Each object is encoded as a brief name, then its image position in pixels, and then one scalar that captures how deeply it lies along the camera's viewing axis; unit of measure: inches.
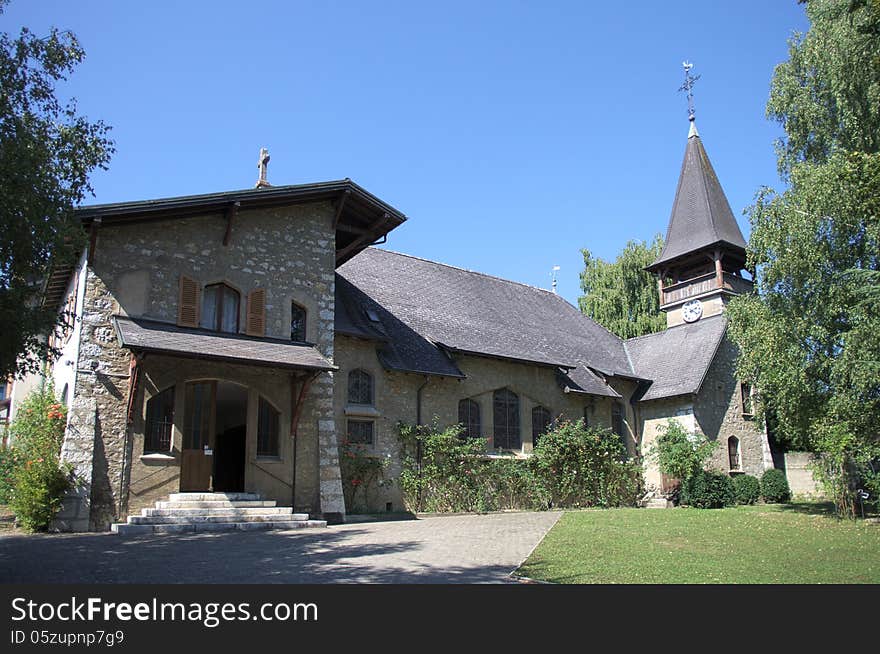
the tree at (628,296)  1637.6
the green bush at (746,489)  939.3
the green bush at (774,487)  980.6
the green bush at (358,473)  671.8
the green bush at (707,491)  824.9
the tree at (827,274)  581.9
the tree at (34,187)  359.6
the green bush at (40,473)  471.5
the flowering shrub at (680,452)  848.3
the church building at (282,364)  522.9
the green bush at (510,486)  778.2
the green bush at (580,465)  831.1
